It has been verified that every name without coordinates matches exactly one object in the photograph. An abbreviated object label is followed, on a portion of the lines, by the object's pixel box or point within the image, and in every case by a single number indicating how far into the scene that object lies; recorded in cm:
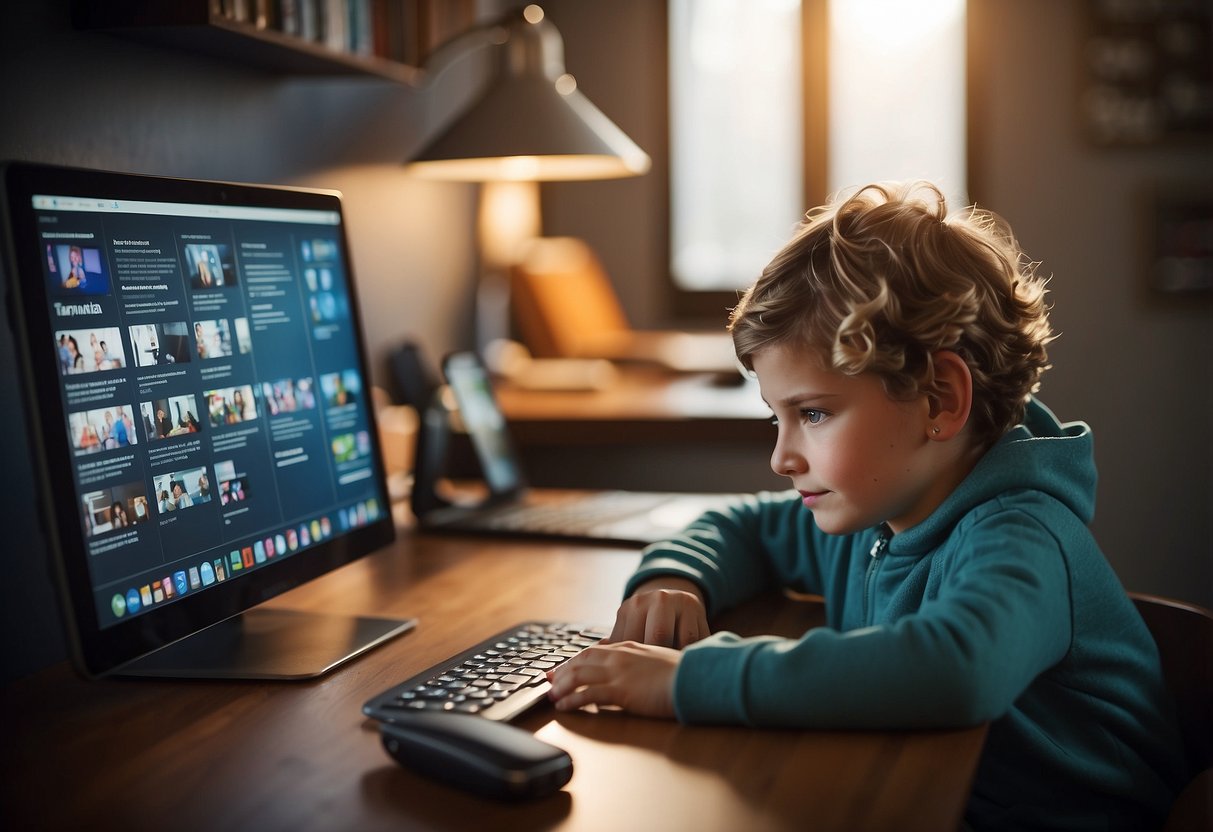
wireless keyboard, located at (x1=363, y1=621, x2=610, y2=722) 89
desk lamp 170
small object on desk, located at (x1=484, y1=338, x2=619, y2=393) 276
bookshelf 121
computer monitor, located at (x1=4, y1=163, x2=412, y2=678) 84
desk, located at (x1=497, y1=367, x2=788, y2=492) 235
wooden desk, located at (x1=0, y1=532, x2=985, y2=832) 74
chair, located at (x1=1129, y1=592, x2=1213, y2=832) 115
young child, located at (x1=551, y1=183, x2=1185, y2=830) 89
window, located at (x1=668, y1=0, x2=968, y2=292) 405
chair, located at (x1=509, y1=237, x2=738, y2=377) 313
